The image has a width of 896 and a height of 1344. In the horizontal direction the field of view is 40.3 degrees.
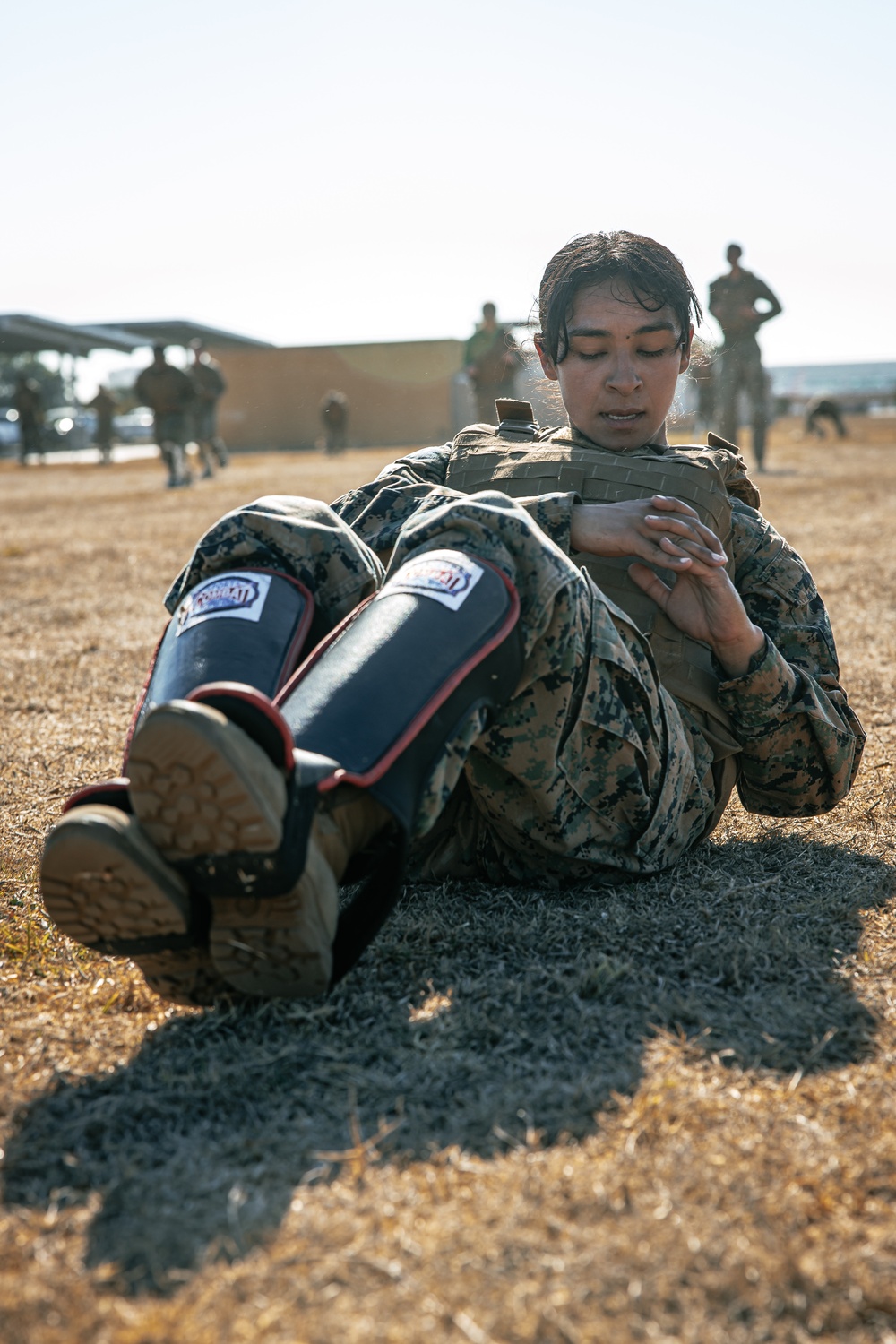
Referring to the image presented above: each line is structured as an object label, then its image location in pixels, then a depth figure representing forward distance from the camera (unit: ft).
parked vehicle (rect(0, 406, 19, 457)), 119.96
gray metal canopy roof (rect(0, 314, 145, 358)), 125.49
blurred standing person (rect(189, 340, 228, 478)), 62.95
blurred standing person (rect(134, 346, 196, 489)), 51.52
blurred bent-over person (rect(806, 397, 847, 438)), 93.76
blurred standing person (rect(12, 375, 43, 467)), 91.25
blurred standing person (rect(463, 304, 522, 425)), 46.24
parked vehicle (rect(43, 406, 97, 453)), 124.26
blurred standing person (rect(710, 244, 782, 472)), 40.24
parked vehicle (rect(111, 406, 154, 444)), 154.92
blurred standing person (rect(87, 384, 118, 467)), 93.66
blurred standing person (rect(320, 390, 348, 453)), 89.97
